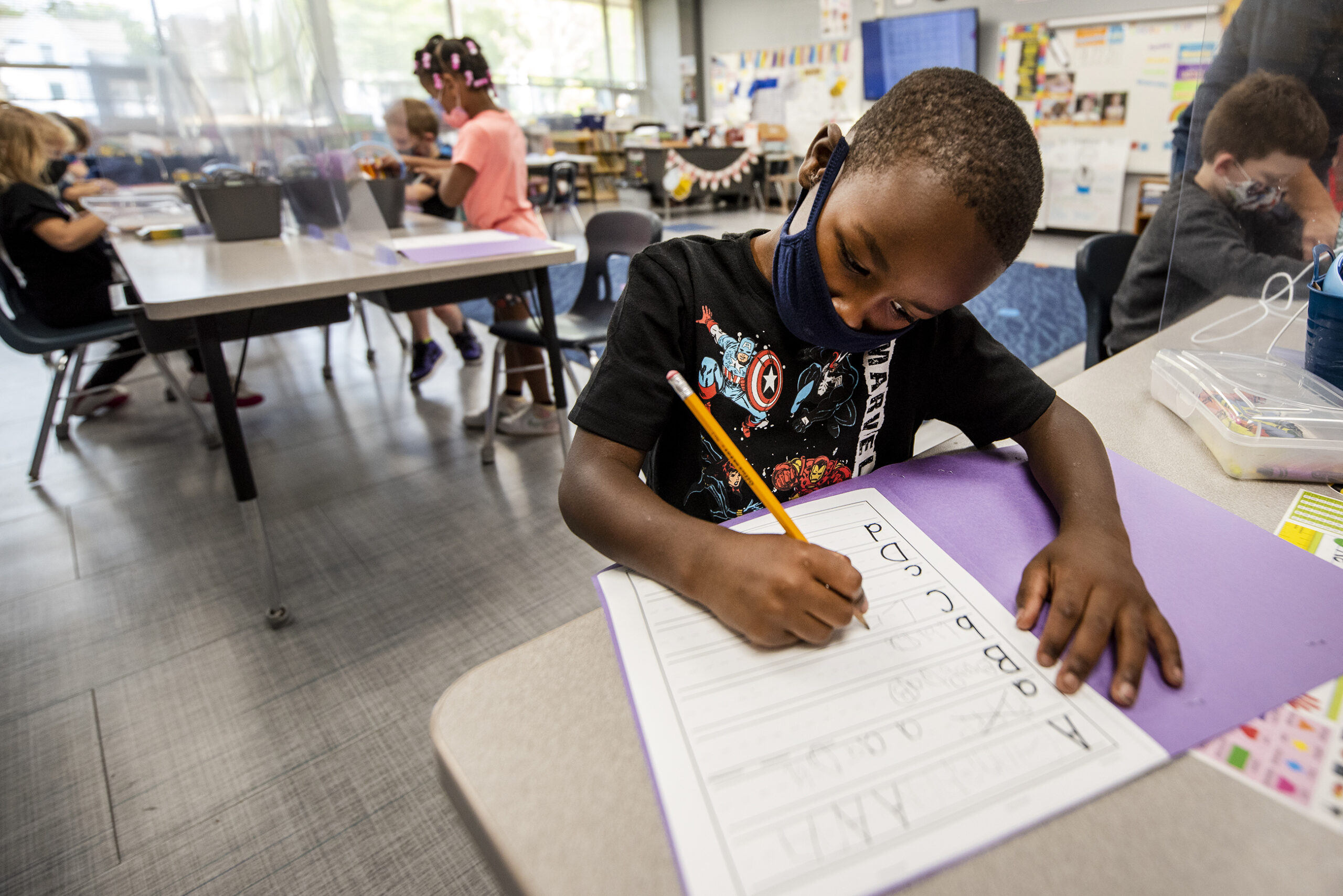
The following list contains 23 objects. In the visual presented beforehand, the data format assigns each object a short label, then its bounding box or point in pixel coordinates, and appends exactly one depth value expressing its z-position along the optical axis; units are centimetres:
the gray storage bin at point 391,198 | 218
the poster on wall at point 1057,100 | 596
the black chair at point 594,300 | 200
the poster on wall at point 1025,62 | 606
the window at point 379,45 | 780
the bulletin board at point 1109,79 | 536
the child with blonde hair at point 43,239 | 223
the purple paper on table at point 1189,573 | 39
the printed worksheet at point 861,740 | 29
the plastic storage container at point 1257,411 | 64
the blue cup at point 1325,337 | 77
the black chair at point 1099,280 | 145
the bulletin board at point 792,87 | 787
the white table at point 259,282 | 133
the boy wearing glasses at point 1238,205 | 114
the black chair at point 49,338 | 206
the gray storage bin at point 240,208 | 206
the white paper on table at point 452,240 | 181
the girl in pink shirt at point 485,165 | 228
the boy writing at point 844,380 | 43
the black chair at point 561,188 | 580
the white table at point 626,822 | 29
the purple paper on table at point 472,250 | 163
